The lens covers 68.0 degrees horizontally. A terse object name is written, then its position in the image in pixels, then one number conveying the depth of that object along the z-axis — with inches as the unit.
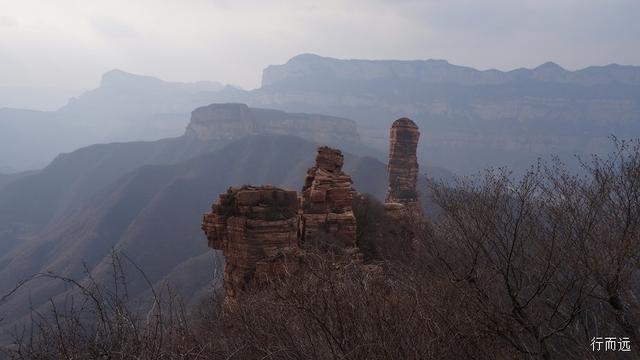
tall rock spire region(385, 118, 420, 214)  1907.0
